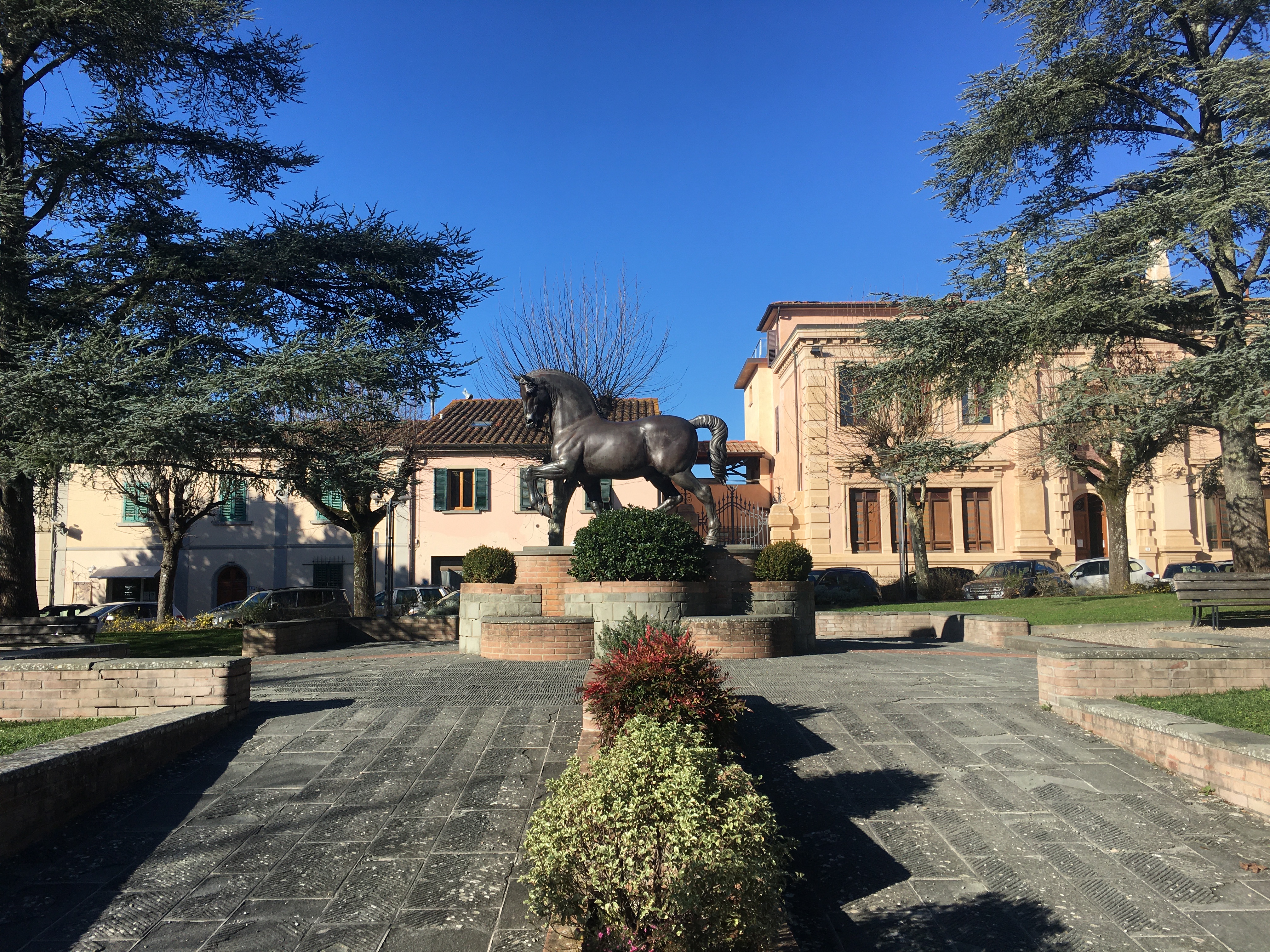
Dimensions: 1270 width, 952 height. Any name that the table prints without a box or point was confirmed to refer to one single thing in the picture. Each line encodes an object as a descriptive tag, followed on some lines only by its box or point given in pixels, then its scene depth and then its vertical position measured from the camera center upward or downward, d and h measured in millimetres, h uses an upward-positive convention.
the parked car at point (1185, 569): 27938 -1100
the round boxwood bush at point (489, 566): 12633 -300
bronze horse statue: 12258 +1446
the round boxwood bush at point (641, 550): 11219 -81
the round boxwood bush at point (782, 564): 12461 -333
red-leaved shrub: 5203 -920
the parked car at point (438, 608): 22561 -1658
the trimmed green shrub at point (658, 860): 2982 -1143
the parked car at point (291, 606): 18734 -1487
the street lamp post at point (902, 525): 25578 +454
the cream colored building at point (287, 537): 32188 +455
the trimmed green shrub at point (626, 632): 7516 -827
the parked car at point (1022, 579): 24266 -1228
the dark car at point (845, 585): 24594 -1330
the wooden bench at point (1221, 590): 11211 -723
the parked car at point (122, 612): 25344 -1958
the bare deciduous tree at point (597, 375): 23672 +4700
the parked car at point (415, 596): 27594 -1590
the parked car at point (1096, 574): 27312 -1254
